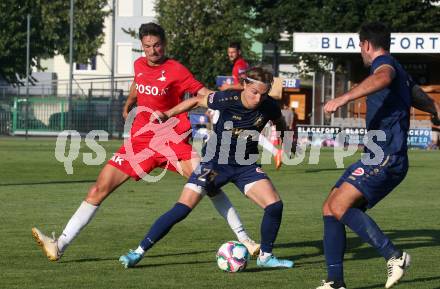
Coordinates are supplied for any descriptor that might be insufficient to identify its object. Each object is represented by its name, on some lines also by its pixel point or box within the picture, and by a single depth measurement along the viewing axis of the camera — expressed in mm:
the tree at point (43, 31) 62562
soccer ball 10117
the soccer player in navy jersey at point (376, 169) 8781
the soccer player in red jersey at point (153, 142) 10805
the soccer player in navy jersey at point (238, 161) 10383
